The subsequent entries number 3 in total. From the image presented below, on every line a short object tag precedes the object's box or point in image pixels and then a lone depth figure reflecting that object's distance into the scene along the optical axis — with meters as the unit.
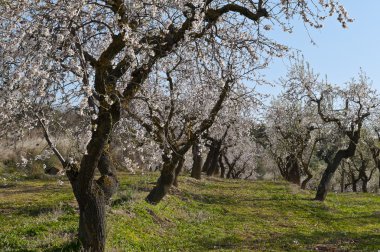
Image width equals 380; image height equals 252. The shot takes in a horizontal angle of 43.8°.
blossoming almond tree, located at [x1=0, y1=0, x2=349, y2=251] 6.88
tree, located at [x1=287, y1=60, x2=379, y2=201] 24.34
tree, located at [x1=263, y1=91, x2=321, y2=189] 34.06
